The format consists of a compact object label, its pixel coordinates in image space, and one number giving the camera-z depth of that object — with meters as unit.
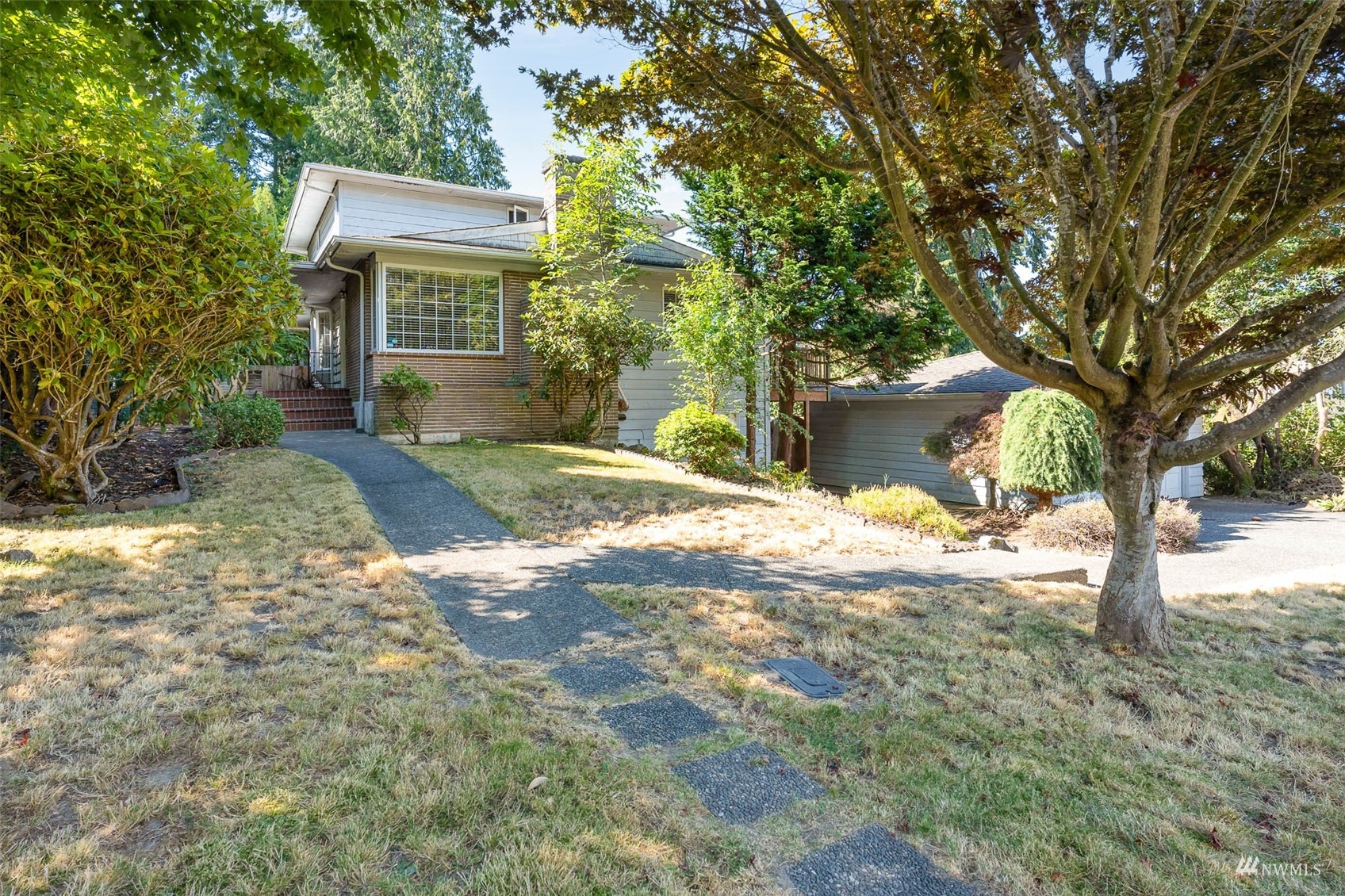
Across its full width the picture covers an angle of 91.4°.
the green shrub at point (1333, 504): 12.29
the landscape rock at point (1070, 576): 6.41
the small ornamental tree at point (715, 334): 11.11
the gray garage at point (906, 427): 14.31
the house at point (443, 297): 12.35
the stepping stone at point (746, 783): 2.35
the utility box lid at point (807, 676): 3.38
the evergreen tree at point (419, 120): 25.89
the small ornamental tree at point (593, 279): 11.84
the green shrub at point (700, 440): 10.60
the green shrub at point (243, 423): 10.53
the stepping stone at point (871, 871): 1.99
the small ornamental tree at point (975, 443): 11.91
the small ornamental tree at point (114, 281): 5.34
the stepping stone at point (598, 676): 3.27
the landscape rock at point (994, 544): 8.09
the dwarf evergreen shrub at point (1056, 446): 10.30
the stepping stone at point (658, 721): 2.81
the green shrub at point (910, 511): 8.43
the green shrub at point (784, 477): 11.30
